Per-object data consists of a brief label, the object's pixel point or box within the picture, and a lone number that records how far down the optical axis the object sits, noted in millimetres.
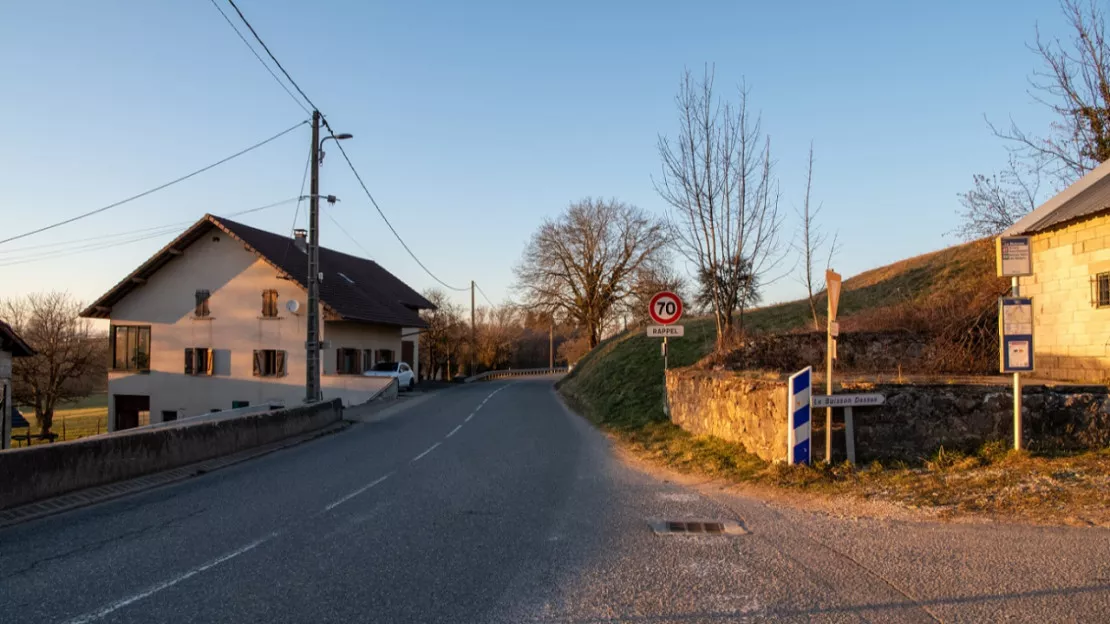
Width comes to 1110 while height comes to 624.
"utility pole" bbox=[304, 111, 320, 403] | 18828
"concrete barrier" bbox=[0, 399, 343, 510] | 8250
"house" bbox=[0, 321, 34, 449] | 22875
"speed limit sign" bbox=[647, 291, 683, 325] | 15820
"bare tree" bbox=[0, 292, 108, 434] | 40344
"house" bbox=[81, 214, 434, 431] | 33719
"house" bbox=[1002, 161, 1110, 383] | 11516
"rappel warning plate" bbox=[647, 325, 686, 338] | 15633
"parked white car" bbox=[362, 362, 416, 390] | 36531
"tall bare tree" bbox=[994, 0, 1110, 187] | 16484
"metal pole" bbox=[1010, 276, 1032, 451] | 8836
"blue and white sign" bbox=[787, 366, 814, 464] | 9070
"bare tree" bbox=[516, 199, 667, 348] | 52750
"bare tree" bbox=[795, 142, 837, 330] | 17250
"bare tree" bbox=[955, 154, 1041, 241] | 20562
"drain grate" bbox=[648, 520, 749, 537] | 6844
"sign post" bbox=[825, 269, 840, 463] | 9180
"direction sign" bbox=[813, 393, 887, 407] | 9070
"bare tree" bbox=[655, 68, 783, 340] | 16328
